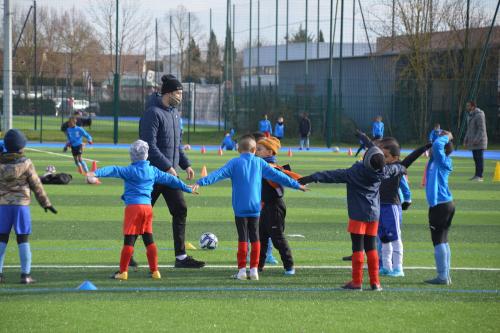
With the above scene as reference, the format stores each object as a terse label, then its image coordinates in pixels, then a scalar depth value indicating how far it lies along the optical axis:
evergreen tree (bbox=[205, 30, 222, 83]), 87.27
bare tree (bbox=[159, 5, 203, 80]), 74.06
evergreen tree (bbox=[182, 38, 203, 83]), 78.06
